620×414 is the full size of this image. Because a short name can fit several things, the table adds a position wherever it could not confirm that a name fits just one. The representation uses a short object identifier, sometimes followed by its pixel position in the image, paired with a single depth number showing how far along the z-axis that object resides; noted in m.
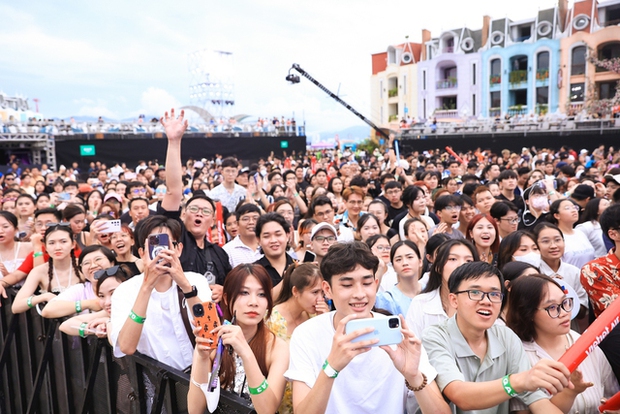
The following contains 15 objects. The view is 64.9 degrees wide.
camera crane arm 13.76
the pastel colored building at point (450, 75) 35.53
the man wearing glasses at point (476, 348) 2.02
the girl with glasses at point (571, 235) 4.27
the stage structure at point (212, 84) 42.84
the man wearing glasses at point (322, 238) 4.02
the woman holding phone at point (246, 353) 1.96
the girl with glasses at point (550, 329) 2.35
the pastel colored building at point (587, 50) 29.19
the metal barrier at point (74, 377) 2.41
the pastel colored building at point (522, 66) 32.06
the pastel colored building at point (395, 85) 38.12
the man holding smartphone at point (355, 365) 1.82
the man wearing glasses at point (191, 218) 3.68
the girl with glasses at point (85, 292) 3.23
